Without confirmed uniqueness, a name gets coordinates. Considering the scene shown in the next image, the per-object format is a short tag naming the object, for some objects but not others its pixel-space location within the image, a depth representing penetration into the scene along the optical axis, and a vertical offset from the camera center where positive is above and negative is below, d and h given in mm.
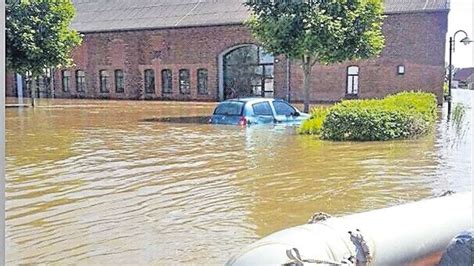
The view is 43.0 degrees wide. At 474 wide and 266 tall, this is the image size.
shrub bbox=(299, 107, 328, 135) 12820 -1053
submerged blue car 15266 -961
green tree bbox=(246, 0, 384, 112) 16812 +1340
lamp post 19845 +679
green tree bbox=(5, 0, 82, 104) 22328 +1576
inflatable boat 2641 -769
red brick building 25875 +842
